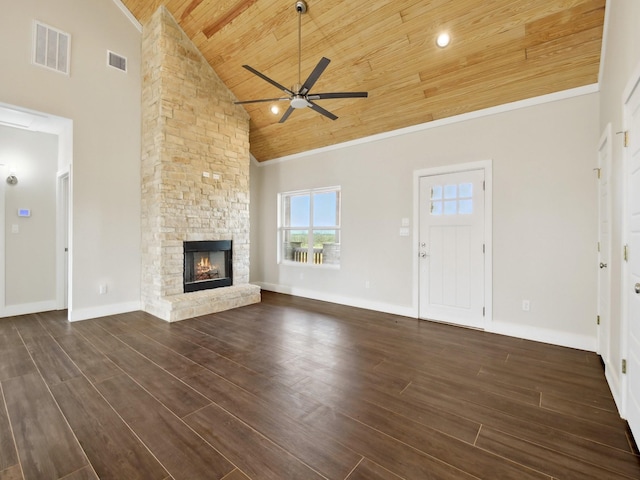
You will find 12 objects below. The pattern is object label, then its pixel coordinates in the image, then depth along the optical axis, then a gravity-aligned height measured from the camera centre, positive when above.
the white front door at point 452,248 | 3.92 -0.11
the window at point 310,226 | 5.66 +0.26
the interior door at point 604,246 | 2.56 -0.06
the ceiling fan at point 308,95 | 2.83 +1.50
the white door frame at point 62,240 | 4.73 -0.03
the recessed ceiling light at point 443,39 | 3.20 +2.18
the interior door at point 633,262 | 1.75 -0.13
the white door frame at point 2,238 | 4.29 +0.00
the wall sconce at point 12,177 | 4.34 +0.90
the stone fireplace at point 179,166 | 4.43 +1.17
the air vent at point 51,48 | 3.80 +2.51
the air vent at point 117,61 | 4.45 +2.70
